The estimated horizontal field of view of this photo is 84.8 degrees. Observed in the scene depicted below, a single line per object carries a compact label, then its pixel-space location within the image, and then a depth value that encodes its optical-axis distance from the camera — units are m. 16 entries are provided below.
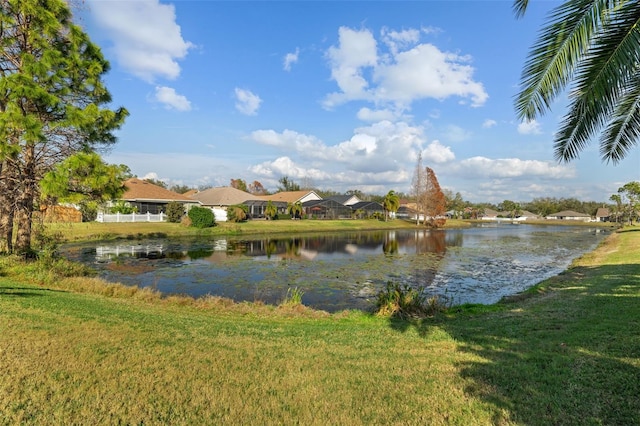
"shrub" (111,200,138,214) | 37.23
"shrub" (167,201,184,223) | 39.75
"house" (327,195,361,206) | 80.88
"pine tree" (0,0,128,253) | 9.92
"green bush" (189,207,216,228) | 36.53
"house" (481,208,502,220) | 130.48
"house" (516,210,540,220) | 129.25
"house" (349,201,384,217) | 73.19
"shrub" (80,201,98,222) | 12.12
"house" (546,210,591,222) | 119.62
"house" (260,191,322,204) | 71.44
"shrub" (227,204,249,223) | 44.03
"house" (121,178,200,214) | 41.91
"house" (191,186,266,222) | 53.16
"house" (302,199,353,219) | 66.81
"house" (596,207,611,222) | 111.31
